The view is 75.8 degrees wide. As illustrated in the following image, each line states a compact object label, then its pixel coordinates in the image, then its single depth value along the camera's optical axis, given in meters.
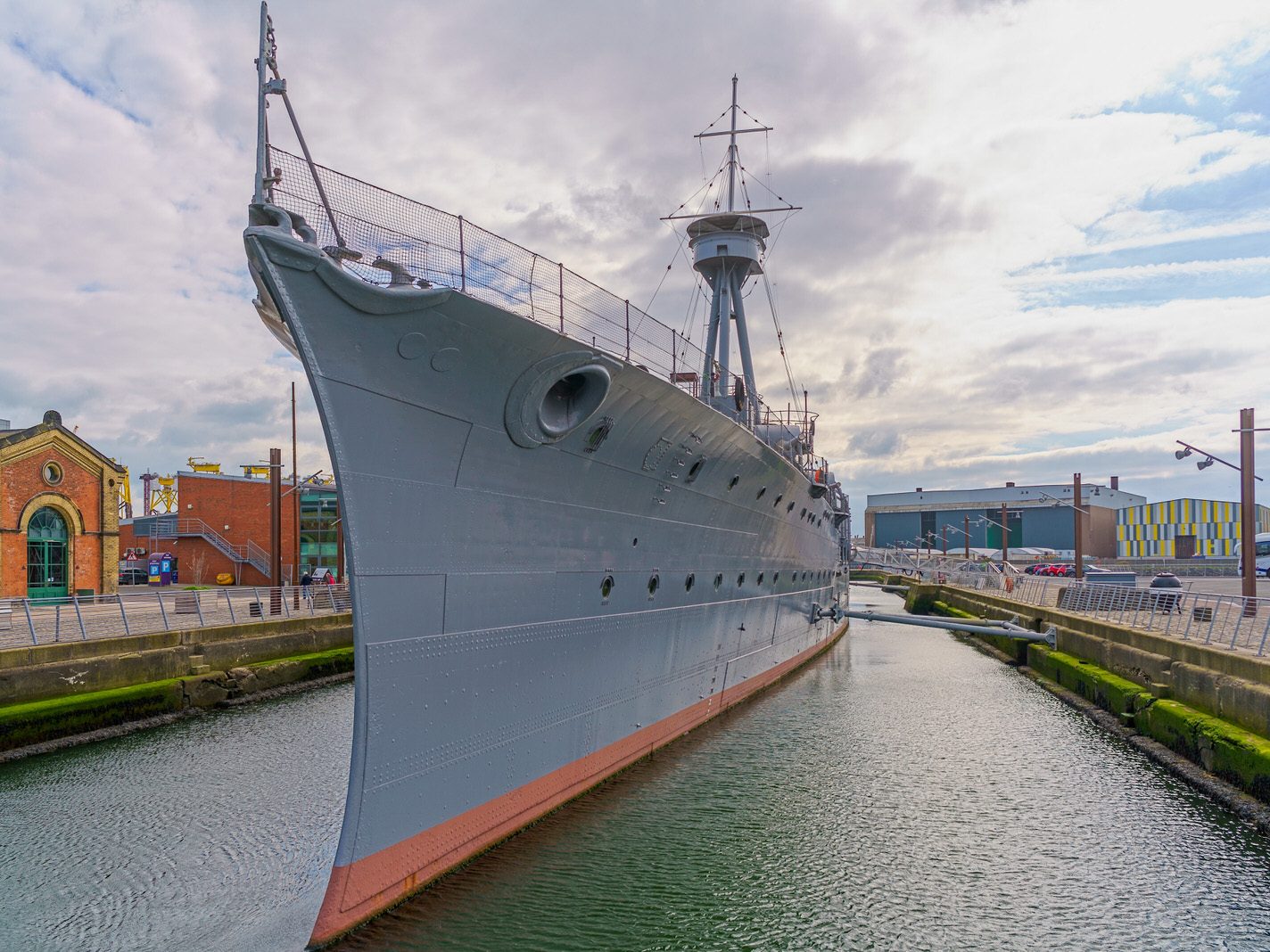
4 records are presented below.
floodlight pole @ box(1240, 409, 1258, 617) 17.09
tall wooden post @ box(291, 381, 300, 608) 32.80
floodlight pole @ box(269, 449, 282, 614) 22.34
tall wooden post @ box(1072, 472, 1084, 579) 34.93
